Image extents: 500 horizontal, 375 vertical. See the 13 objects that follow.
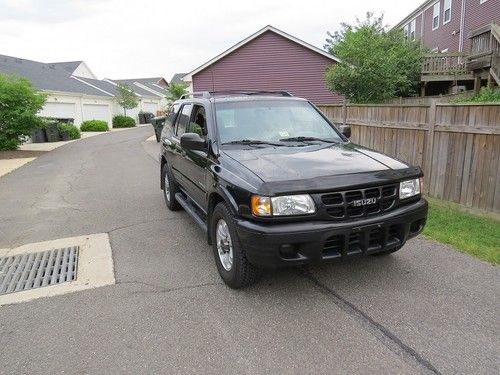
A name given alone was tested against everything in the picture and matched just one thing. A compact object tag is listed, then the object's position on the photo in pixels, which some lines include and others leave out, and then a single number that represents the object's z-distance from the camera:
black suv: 3.19
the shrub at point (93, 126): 32.47
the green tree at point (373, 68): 16.44
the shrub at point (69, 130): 23.80
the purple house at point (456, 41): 13.75
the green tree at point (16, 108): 16.50
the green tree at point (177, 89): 32.84
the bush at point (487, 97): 10.73
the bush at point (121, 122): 38.94
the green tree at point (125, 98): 41.12
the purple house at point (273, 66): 21.95
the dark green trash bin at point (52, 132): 22.95
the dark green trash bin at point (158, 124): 19.08
